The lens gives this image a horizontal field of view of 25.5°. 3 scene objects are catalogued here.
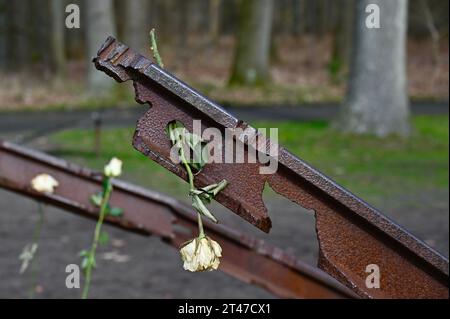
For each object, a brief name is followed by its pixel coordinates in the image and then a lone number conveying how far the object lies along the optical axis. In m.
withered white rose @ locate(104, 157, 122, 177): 3.62
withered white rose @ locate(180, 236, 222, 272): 2.01
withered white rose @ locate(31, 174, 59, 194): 3.93
